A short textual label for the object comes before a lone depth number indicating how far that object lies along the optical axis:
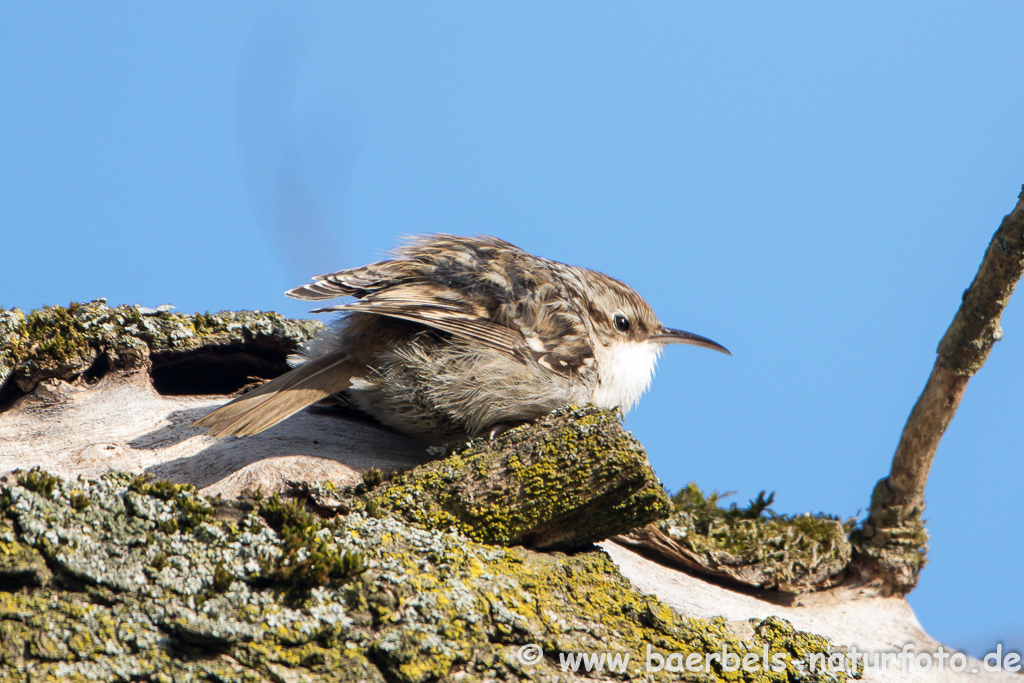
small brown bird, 7.13
